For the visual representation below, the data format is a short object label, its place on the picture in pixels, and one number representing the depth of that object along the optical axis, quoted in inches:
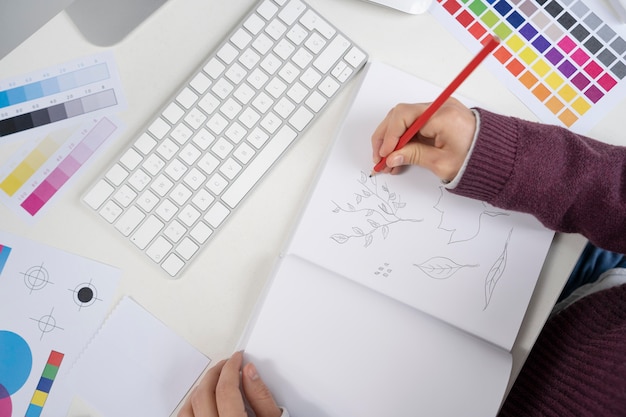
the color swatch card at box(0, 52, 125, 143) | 24.5
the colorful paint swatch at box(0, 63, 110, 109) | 24.4
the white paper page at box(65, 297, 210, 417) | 23.7
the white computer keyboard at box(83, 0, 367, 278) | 23.6
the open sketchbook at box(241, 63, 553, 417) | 22.3
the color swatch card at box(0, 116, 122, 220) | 24.5
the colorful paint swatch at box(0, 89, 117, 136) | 24.5
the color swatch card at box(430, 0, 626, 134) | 24.4
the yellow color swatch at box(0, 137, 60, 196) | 24.5
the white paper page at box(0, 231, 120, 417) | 24.0
